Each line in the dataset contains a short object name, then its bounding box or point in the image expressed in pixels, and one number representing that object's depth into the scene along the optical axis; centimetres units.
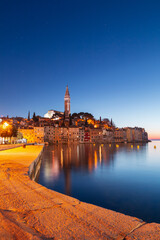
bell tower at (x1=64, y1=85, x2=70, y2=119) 17912
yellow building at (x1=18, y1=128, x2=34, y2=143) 11550
